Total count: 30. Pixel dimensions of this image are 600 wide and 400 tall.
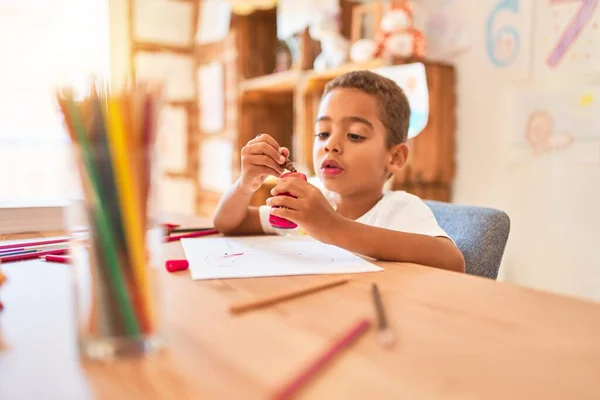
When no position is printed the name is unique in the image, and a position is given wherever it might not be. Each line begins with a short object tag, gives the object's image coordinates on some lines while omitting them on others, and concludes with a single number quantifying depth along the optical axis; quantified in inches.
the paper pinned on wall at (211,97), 121.0
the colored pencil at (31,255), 28.6
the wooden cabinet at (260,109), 77.9
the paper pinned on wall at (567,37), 65.1
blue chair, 37.7
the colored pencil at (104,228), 13.6
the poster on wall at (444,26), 79.4
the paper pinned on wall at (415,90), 67.7
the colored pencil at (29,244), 32.1
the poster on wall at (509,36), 72.3
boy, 29.5
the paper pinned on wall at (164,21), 129.3
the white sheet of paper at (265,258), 25.1
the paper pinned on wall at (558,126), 65.5
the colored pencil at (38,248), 30.2
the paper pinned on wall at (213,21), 117.7
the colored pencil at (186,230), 39.5
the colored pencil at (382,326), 15.6
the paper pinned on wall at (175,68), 129.7
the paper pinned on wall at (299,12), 88.9
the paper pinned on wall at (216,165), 118.6
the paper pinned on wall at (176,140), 133.0
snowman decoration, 74.7
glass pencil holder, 13.7
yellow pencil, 13.7
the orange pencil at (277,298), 18.6
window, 136.3
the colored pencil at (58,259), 28.1
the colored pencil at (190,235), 35.8
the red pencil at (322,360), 12.0
